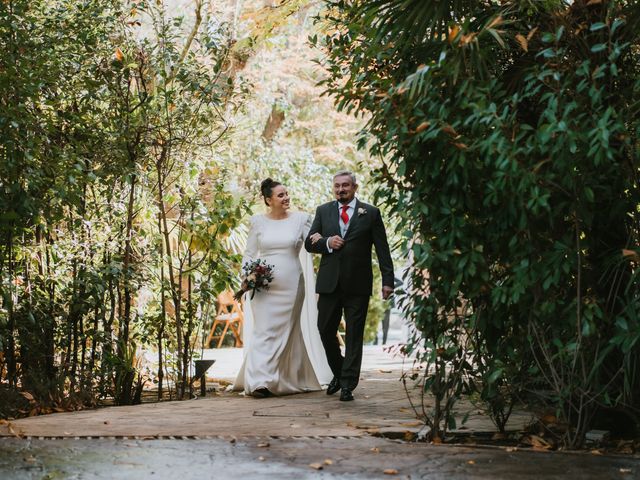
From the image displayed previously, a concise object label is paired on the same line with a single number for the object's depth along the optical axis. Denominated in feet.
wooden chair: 63.52
